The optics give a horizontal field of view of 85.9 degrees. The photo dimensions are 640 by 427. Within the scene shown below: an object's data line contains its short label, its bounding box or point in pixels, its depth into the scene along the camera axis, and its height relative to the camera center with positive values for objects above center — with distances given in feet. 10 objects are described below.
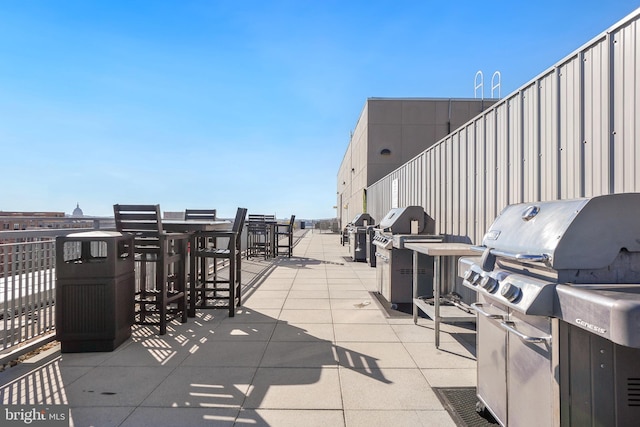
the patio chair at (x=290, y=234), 42.78 -2.07
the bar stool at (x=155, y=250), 14.05 -1.39
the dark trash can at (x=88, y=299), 11.73 -2.84
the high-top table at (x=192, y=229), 15.86 -0.55
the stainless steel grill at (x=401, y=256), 17.94 -2.06
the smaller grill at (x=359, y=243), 39.17 -2.84
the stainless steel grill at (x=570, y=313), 4.91 -1.35
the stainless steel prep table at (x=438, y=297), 12.37 -3.09
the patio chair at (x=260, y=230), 42.16 -1.54
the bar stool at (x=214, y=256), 16.88 -2.42
